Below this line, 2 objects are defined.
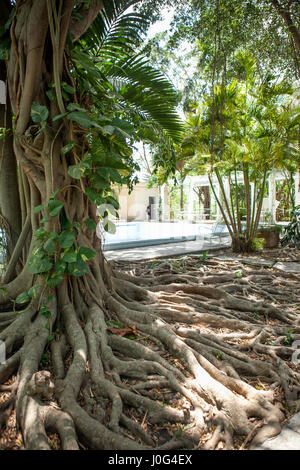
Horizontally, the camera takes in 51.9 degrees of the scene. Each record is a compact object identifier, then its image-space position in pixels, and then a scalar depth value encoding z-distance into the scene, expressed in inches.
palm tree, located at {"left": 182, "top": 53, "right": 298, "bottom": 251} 239.8
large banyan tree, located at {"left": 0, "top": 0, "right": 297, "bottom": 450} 62.7
